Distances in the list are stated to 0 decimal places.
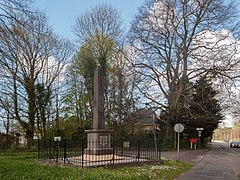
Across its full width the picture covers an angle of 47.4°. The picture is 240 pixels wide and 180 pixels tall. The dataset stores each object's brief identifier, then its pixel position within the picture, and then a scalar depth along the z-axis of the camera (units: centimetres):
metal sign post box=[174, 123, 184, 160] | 1720
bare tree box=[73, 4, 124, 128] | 2981
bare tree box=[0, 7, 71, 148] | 2542
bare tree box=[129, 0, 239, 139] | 2577
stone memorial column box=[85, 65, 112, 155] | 1402
